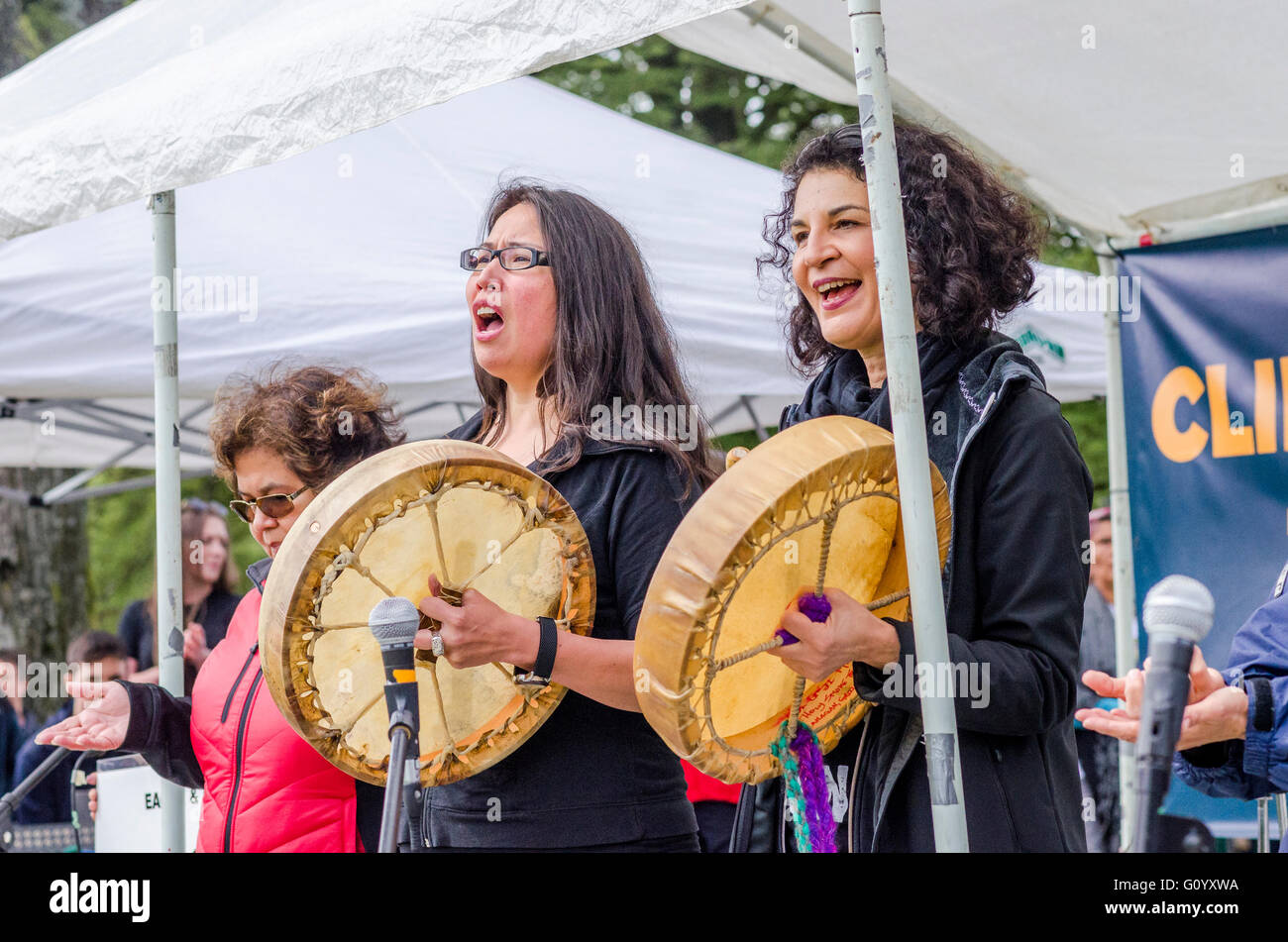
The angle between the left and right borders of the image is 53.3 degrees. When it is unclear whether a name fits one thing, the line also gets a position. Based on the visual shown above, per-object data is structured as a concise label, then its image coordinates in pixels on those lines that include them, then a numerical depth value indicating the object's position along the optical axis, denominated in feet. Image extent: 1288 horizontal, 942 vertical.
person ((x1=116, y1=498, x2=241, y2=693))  19.31
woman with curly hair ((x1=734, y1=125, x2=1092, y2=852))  5.61
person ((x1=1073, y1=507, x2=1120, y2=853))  20.10
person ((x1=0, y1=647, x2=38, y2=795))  21.33
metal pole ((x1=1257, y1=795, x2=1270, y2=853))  10.27
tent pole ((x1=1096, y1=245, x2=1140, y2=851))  13.73
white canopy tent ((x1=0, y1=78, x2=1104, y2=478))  15.24
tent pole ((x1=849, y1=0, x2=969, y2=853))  5.44
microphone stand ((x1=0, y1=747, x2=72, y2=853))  9.45
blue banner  12.32
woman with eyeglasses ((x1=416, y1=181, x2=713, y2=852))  6.28
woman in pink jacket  7.79
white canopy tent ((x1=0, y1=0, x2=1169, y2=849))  6.46
